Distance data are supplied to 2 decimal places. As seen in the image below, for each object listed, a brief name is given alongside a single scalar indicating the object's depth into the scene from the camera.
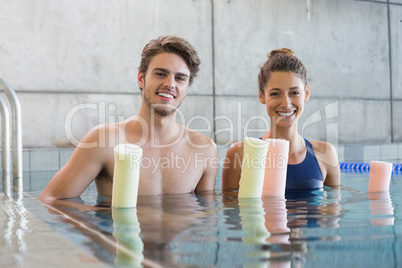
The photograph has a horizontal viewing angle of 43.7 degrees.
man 2.58
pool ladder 4.18
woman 2.96
